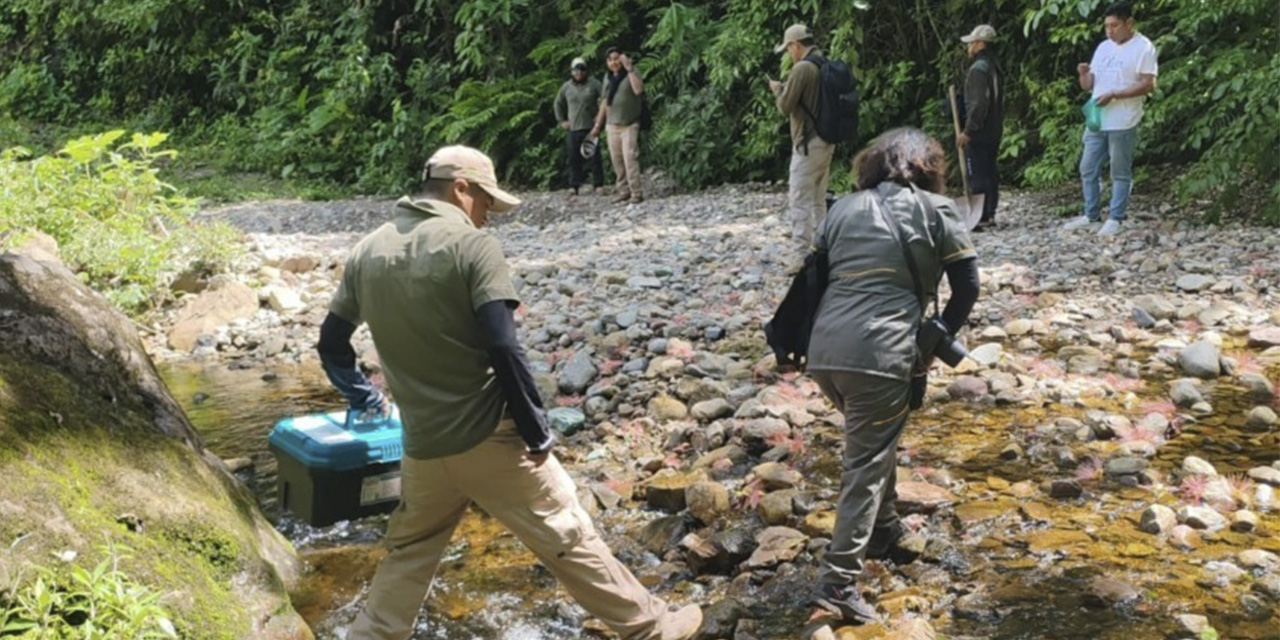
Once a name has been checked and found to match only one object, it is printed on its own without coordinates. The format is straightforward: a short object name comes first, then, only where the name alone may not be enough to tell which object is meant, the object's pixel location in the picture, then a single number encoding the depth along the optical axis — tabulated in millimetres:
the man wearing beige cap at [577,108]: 14867
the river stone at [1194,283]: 7340
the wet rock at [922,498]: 4602
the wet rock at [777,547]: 4320
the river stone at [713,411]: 6180
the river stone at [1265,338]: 6238
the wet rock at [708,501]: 4898
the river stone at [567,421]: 6406
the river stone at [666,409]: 6348
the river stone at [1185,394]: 5508
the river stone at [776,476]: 5059
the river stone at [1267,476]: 4480
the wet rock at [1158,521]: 4164
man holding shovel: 9539
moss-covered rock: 3428
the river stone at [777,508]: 4719
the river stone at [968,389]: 5996
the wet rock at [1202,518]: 4150
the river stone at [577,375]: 7019
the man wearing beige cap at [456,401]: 3234
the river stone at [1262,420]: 5207
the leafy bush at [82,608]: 3010
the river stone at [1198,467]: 4602
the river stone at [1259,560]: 3803
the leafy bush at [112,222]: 9922
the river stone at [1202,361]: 5898
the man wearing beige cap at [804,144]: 8250
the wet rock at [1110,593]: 3734
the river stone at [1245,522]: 4098
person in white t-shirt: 8750
